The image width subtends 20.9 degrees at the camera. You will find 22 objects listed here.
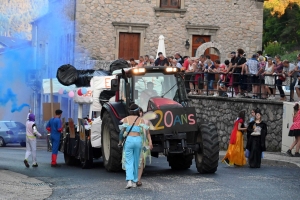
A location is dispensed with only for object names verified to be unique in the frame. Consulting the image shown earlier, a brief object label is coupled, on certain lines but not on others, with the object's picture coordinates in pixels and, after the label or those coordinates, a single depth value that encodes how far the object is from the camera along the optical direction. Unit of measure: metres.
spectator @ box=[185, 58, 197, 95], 31.67
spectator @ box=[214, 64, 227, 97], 29.63
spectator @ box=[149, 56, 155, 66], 32.28
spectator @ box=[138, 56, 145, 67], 31.29
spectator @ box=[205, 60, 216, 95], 30.44
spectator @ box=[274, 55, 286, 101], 25.94
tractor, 18.33
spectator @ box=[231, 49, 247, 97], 27.75
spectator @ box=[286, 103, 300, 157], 23.56
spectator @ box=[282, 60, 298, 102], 25.06
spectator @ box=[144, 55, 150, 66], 31.85
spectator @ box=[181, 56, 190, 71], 32.38
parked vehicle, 39.88
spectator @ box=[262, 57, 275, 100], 26.55
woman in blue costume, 15.95
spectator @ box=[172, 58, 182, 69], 31.45
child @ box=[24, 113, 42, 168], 22.36
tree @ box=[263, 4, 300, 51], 71.06
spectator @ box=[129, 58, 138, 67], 30.31
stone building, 41.19
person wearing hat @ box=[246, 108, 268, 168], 21.20
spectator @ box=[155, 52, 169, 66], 30.25
